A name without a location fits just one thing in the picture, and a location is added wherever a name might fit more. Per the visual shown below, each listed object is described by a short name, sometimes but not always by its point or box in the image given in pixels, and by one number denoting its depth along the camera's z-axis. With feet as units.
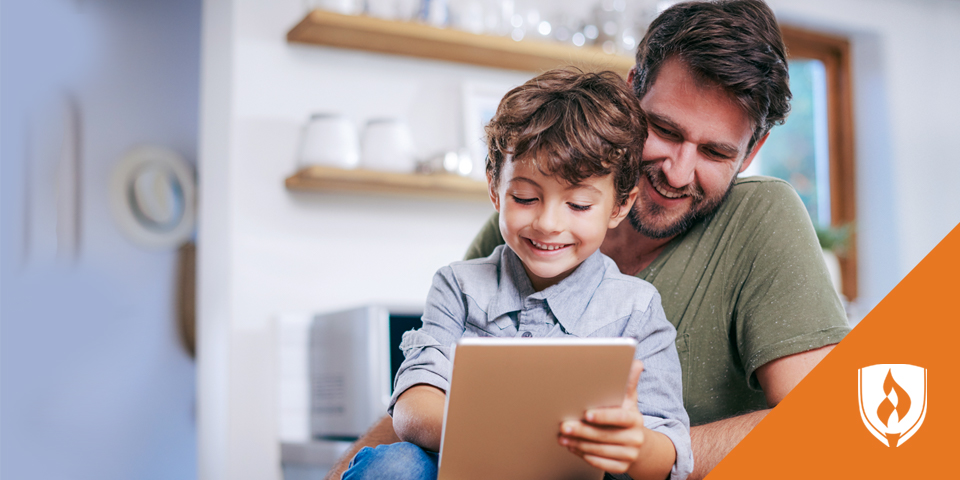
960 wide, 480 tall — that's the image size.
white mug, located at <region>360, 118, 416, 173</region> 8.06
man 3.53
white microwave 6.83
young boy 2.91
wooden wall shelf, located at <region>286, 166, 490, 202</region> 7.79
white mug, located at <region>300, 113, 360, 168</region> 7.81
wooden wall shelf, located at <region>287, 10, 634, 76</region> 7.94
